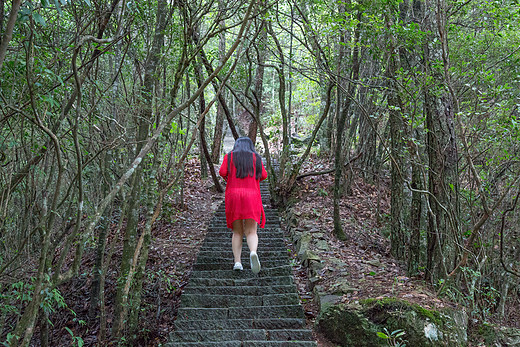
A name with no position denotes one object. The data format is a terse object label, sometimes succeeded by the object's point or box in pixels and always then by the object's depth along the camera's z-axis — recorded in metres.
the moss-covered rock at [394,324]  3.51
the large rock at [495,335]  3.79
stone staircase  4.03
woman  5.30
